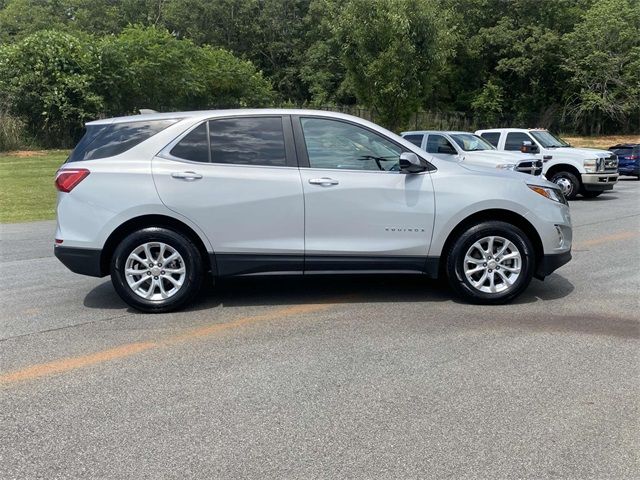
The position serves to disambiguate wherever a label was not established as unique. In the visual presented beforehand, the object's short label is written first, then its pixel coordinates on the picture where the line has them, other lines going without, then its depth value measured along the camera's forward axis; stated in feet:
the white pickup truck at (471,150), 48.73
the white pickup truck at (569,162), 55.57
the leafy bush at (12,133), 102.32
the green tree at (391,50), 95.04
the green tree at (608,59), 147.33
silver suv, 19.71
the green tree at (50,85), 104.42
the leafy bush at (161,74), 111.34
